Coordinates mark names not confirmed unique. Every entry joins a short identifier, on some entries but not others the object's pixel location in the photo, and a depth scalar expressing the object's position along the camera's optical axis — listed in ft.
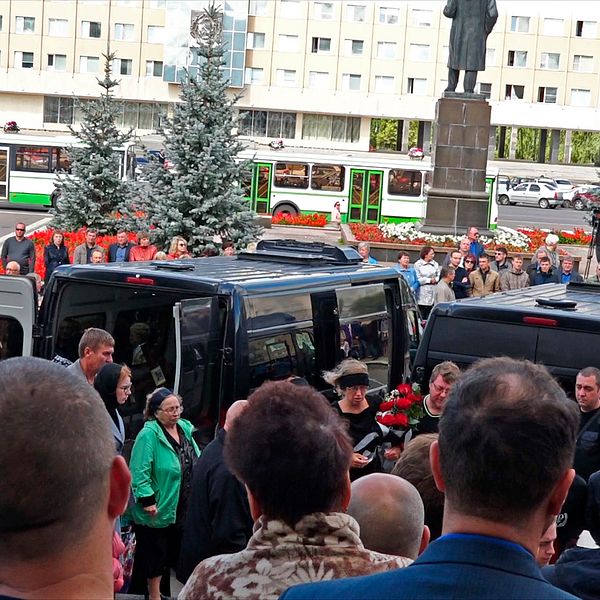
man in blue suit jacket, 7.60
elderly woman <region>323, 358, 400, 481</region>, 26.53
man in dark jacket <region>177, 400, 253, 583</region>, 18.42
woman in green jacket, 24.27
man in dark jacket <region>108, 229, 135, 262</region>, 63.93
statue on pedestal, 91.77
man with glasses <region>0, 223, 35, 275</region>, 65.72
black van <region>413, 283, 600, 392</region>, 29.99
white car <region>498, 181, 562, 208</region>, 223.51
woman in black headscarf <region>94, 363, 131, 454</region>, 25.21
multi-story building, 297.94
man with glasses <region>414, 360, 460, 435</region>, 27.30
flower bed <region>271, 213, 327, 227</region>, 132.05
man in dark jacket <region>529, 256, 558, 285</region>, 61.11
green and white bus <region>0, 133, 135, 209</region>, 153.99
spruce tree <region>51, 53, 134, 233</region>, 87.15
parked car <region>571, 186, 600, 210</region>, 215.72
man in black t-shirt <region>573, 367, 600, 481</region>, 25.52
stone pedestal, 92.94
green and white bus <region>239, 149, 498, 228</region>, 139.33
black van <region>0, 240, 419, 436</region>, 30.01
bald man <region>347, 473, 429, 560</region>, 12.36
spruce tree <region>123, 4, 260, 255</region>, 72.64
